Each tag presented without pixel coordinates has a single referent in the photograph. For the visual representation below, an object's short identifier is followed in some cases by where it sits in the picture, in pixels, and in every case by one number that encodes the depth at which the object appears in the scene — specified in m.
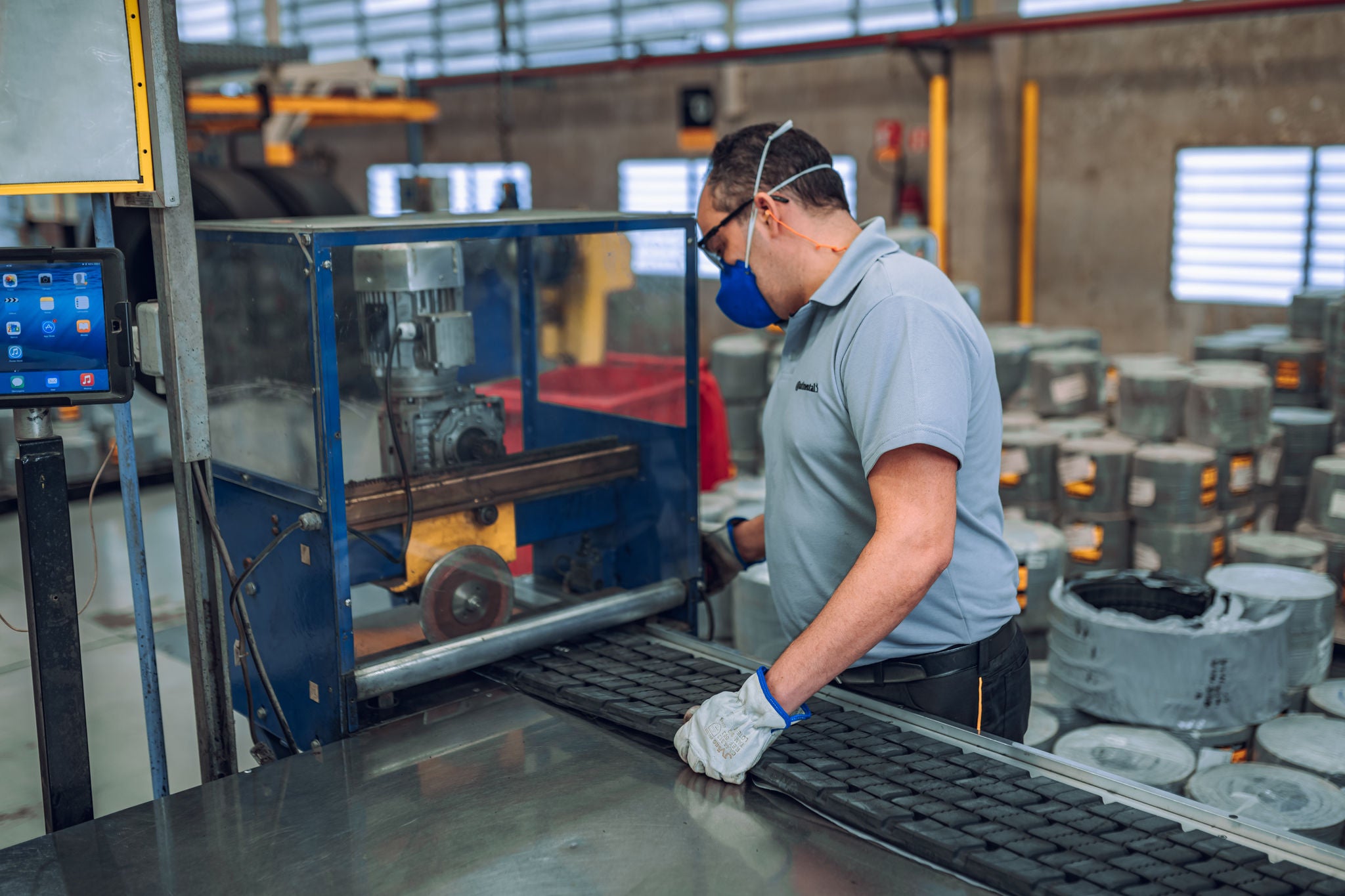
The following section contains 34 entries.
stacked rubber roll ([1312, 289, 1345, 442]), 5.26
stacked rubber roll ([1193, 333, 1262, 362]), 5.91
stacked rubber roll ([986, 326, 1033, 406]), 5.71
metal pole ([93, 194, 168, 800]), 1.96
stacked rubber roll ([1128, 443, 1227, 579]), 4.62
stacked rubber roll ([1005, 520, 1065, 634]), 3.87
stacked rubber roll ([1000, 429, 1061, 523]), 4.86
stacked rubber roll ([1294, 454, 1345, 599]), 4.34
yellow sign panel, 1.78
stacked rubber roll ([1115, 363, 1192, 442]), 4.97
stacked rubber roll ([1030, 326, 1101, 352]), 6.14
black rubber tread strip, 1.50
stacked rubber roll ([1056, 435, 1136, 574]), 4.73
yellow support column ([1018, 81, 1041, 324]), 8.06
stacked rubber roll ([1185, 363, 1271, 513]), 4.81
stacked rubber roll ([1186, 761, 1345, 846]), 2.66
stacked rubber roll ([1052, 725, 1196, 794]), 2.95
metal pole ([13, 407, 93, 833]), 1.86
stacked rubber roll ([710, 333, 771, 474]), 6.01
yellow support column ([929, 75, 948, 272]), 8.30
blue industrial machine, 2.15
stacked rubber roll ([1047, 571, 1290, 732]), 3.17
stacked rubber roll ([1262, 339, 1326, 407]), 5.62
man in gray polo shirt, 1.76
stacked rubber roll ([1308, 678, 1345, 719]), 3.32
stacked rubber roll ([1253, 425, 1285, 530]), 5.17
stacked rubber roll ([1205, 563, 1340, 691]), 3.51
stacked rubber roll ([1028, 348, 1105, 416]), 5.41
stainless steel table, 1.58
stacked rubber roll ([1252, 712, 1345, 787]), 2.97
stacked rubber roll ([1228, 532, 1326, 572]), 4.20
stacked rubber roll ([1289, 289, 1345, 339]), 5.78
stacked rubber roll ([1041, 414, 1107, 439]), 5.13
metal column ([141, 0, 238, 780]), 1.87
